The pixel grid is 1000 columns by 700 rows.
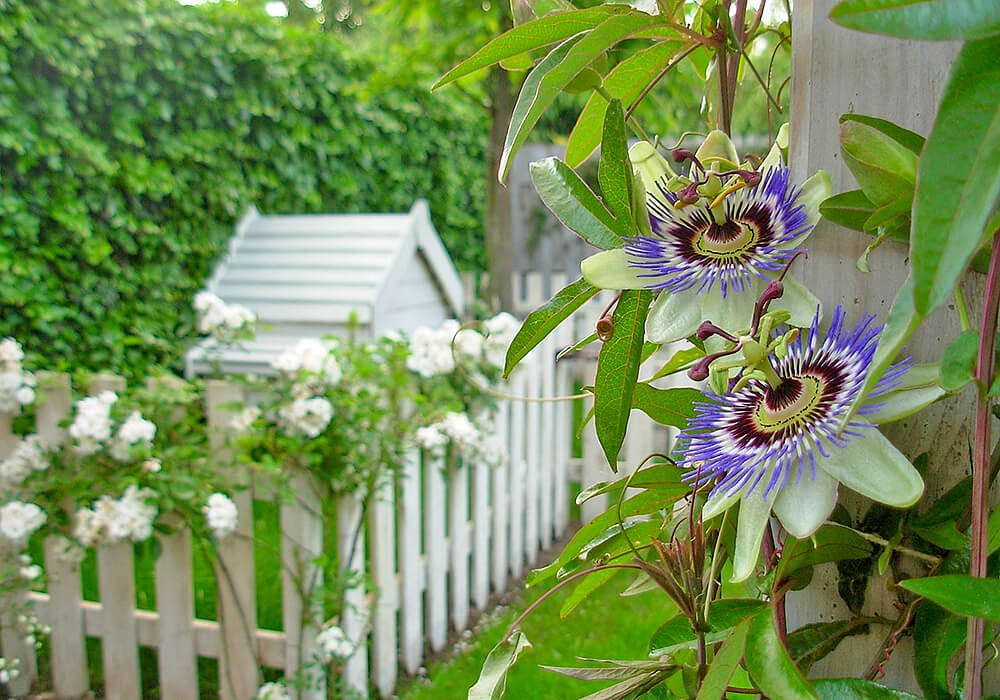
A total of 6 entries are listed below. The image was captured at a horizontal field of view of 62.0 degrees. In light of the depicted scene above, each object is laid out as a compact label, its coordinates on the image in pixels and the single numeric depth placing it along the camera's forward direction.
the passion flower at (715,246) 0.45
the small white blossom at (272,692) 2.00
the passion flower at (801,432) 0.39
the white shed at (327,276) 3.62
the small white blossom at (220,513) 1.89
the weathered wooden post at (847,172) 0.45
